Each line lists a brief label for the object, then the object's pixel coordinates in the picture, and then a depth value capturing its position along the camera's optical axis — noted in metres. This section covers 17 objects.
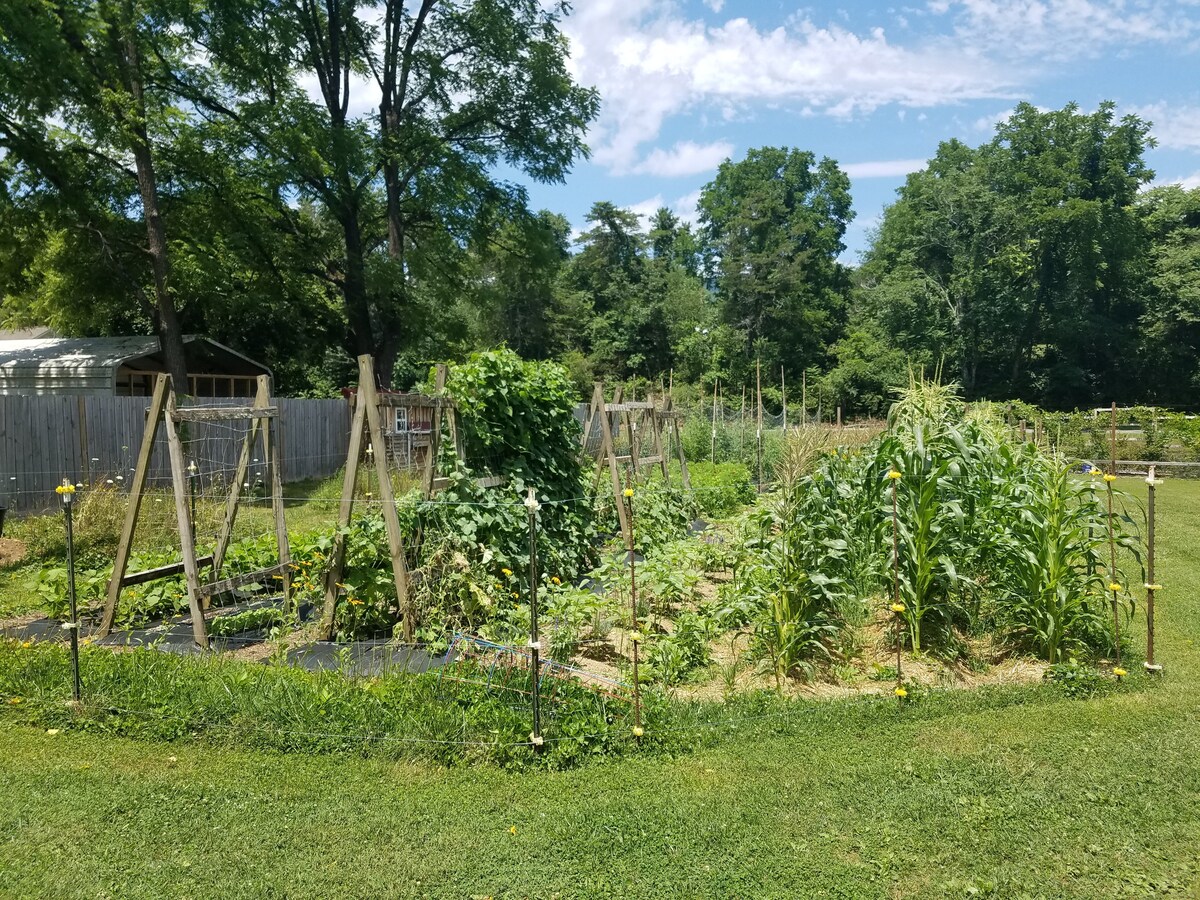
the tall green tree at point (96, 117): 15.05
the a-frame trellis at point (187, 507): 6.14
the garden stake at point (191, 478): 6.68
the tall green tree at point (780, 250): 40.25
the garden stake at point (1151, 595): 4.94
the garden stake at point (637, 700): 4.26
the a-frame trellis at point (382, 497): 6.01
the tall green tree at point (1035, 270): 38.44
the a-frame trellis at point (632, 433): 9.38
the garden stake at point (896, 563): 4.91
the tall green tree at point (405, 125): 20.44
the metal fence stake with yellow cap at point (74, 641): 4.69
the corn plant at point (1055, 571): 5.38
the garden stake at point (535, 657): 4.11
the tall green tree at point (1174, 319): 38.14
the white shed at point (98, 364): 18.75
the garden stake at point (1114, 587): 5.13
